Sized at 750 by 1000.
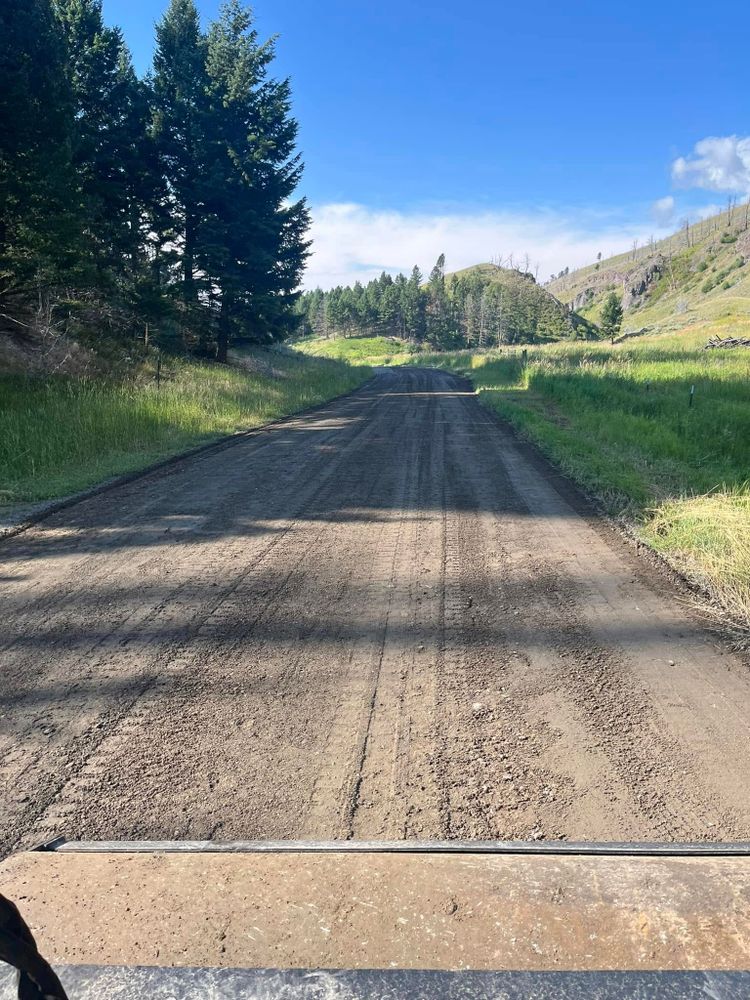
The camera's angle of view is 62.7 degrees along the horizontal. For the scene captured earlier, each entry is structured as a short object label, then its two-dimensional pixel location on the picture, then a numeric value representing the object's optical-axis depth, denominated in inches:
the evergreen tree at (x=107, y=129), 730.2
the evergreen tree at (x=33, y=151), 463.5
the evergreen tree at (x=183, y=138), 821.2
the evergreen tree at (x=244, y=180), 840.3
